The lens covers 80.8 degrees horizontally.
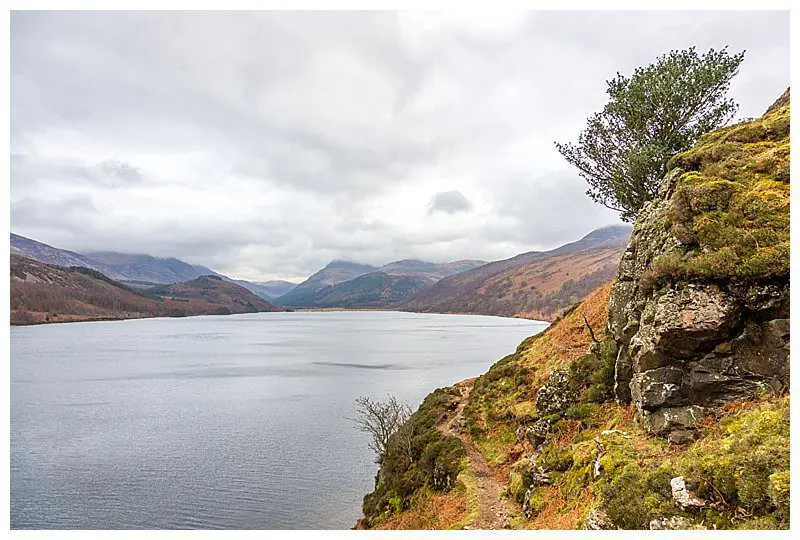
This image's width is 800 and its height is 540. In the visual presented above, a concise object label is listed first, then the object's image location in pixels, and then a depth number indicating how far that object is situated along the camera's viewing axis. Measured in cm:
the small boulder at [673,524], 799
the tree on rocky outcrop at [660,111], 2265
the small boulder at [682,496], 812
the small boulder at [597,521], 927
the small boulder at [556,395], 1842
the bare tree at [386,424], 2898
